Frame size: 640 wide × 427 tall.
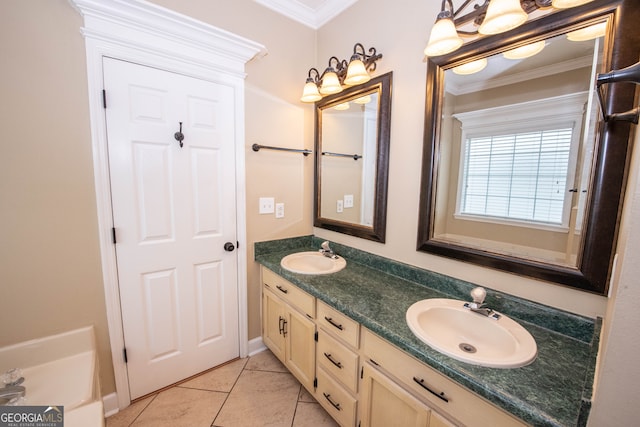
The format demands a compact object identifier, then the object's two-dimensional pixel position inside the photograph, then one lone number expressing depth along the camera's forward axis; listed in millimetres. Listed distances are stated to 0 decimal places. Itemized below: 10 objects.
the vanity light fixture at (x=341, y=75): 1586
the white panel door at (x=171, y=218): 1467
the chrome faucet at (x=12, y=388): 1123
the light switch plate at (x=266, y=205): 1997
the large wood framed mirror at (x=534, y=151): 907
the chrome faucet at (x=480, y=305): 1108
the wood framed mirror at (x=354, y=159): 1666
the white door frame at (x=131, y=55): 1335
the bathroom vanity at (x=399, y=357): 759
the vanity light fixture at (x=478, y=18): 966
